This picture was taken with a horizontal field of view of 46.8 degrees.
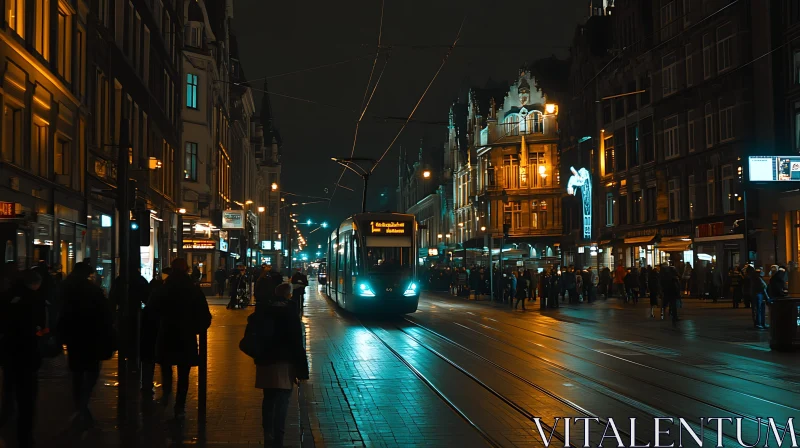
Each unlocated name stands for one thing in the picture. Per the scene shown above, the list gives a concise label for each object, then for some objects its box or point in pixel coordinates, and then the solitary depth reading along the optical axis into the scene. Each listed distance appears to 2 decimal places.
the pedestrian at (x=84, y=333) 9.72
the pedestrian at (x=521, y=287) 38.28
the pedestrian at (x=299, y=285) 26.98
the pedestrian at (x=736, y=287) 33.06
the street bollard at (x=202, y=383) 10.05
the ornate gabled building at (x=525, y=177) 72.88
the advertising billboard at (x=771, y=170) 32.75
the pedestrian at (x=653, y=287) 29.44
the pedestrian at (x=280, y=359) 8.27
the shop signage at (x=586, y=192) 55.96
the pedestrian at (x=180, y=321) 10.51
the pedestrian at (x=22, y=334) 8.62
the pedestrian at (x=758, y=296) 23.47
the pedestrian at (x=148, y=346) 12.27
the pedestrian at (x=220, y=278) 48.53
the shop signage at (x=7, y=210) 17.98
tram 27.69
